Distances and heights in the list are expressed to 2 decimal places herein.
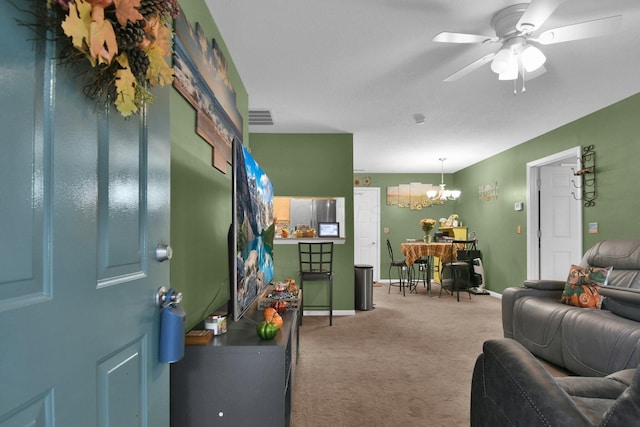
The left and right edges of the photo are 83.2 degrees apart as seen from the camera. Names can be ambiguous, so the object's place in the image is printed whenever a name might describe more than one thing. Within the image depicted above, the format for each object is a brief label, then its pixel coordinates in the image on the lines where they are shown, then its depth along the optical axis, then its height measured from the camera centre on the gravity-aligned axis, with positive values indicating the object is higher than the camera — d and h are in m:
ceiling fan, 1.91 +1.05
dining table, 6.33 -0.64
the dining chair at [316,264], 4.47 -0.64
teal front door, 0.60 -0.07
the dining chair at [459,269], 6.35 -0.98
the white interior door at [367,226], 8.25 -0.25
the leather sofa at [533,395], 0.81 -0.55
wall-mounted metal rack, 4.22 +0.47
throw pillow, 2.95 -0.61
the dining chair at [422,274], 6.50 -1.24
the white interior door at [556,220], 5.23 -0.08
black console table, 1.49 -0.71
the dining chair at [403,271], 6.65 -1.26
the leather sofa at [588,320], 2.38 -0.81
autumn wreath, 0.68 +0.36
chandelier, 7.15 +0.42
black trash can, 5.17 -1.04
